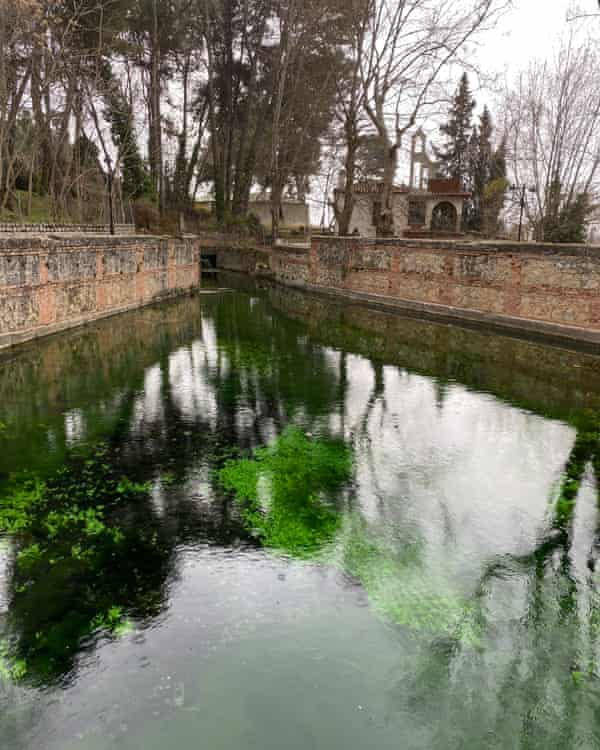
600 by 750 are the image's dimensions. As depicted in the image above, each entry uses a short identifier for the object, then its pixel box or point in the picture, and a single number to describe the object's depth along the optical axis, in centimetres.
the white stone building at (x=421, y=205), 3819
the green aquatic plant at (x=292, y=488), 555
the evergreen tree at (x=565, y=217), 2322
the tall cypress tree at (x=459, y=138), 4438
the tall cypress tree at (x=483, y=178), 3897
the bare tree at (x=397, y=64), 2088
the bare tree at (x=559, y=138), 2184
